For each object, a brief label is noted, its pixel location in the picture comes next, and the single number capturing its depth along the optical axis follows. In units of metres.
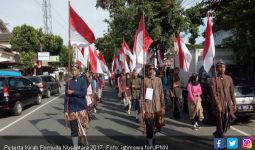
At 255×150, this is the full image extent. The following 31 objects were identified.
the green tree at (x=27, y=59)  47.23
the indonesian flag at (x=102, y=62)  20.34
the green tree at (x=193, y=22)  21.68
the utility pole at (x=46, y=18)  53.94
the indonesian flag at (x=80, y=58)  12.62
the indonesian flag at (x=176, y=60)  17.48
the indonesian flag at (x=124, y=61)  16.77
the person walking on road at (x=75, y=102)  7.64
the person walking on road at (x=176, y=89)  12.61
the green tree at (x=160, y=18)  21.46
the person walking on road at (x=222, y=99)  7.30
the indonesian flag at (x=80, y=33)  8.63
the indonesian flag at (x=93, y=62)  12.69
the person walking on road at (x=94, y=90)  14.43
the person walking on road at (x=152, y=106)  7.77
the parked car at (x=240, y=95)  11.13
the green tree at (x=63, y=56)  69.72
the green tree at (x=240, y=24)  12.22
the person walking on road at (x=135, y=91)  12.39
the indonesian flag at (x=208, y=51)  8.31
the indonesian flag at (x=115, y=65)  22.43
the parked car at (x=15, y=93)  13.77
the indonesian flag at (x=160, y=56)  22.02
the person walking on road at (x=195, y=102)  10.59
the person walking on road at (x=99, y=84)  17.88
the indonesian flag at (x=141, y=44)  9.69
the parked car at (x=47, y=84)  22.05
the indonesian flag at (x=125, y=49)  17.25
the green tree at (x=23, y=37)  52.69
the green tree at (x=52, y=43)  59.53
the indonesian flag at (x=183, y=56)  12.18
